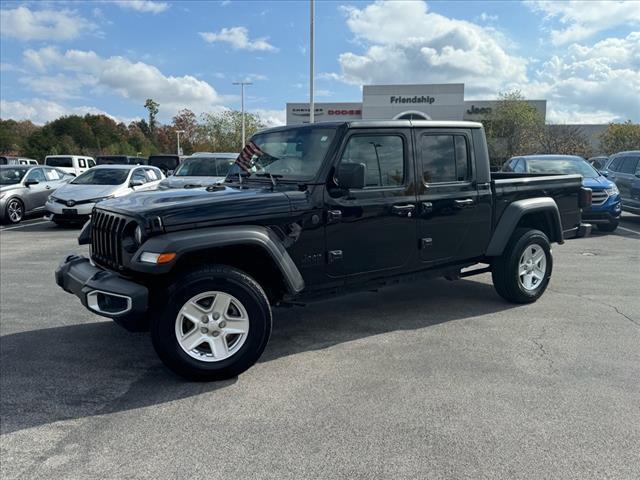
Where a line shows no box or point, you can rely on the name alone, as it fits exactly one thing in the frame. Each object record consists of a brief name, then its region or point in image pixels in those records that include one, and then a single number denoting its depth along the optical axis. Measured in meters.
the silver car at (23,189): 13.50
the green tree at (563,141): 34.33
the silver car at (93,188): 12.35
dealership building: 49.12
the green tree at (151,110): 89.62
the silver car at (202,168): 13.15
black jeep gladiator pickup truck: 3.70
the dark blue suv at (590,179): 11.00
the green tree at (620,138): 35.33
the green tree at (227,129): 56.19
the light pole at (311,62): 26.28
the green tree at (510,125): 40.16
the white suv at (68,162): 23.45
